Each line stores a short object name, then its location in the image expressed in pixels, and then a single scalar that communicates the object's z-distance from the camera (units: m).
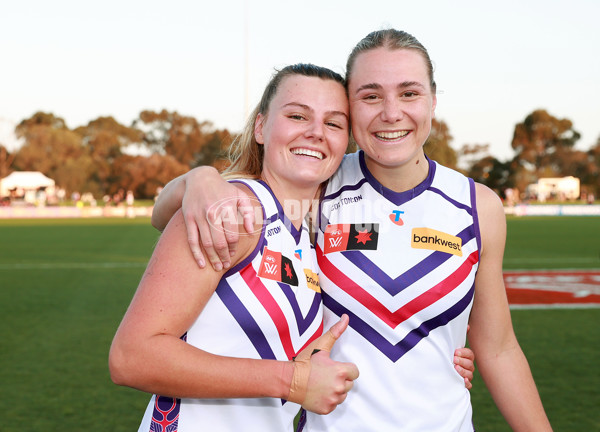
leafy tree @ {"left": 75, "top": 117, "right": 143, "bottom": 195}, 73.94
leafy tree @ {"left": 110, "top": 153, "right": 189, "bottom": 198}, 71.62
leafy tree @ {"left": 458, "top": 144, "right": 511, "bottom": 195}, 82.75
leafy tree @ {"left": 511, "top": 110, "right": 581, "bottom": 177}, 85.00
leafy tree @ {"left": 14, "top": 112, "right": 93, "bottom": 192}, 72.50
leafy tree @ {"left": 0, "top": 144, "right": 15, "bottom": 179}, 75.69
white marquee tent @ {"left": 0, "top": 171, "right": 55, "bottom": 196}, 66.69
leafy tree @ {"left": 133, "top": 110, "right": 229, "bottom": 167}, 83.19
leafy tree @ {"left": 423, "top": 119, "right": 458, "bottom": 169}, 62.30
